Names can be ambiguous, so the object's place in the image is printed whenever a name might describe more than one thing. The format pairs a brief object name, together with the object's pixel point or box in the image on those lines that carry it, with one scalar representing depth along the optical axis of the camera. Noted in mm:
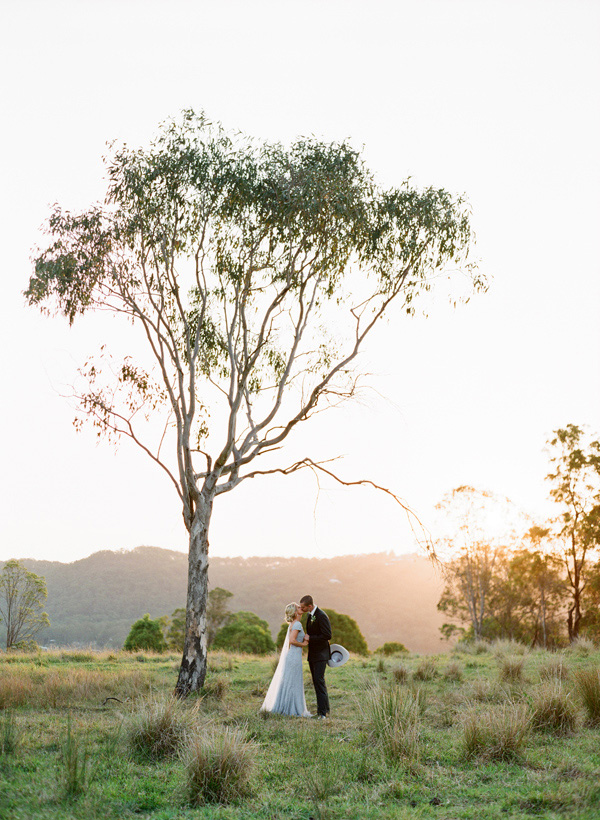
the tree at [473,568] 37312
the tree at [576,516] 30719
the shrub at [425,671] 14966
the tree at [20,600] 32594
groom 11133
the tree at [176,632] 38294
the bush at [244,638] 38625
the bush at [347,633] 39094
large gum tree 14367
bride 10914
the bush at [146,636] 34125
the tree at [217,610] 45969
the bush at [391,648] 35331
